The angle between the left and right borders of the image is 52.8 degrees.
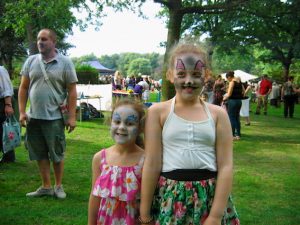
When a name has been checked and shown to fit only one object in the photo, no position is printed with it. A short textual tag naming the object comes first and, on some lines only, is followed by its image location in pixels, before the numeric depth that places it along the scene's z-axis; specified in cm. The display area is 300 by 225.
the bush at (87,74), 1838
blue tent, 3306
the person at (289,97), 1189
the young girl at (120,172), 173
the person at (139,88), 1339
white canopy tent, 2944
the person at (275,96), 1648
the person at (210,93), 817
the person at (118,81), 1670
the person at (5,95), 380
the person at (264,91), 1263
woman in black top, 695
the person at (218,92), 858
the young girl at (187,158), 153
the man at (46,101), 317
